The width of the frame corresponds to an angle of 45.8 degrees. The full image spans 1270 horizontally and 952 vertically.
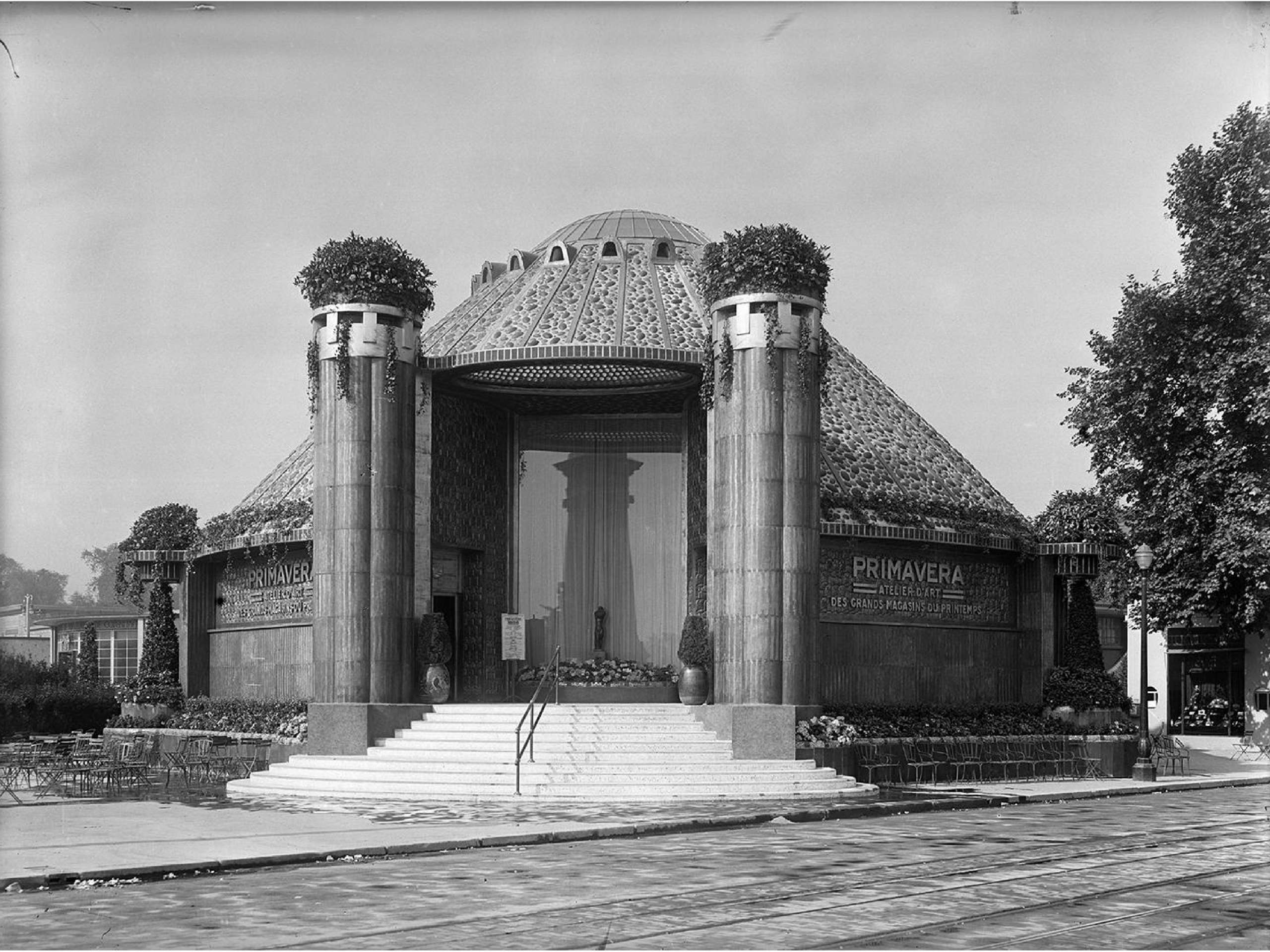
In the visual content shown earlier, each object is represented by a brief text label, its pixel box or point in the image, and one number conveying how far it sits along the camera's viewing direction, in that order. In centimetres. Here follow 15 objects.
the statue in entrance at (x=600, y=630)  3156
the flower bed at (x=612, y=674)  2933
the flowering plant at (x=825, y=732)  2427
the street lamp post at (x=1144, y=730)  2766
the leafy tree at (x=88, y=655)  4425
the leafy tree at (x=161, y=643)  3366
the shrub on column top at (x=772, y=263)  2516
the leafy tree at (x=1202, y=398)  3319
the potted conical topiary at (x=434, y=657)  2620
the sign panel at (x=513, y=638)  3011
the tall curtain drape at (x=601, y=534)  3164
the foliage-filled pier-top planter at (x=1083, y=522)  3127
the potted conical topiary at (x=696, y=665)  2575
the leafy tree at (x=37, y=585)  8388
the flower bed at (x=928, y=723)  2461
